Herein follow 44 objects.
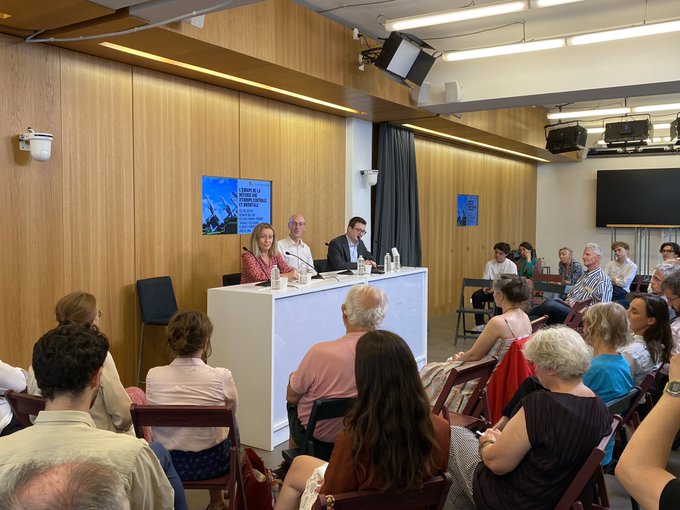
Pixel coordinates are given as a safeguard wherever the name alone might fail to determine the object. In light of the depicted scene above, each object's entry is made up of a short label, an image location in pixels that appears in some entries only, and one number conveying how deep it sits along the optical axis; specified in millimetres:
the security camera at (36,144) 4289
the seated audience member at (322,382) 2818
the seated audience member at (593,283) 6254
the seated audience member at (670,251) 7802
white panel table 4133
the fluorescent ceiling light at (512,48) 5812
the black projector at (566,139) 10078
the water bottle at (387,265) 6169
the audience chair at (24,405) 2316
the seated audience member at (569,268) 8312
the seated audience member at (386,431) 1801
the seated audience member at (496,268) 8352
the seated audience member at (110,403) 2572
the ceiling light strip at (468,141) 8891
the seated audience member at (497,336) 3752
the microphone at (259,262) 5297
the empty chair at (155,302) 5094
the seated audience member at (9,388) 2623
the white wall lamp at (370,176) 7855
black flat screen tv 13008
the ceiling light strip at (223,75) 4688
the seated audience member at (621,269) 7902
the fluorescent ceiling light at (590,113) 9023
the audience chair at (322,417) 2561
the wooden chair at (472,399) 2965
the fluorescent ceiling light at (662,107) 8656
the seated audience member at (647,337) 3592
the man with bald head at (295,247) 6066
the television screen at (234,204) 5949
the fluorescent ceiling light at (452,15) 4766
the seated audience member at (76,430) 1523
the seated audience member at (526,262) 8906
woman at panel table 5246
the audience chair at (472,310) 7582
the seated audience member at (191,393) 2668
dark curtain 8250
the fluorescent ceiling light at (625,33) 5266
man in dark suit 6383
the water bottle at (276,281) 4367
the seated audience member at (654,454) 1054
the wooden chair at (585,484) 2057
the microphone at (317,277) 5184
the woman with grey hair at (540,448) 2100
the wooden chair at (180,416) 2387
